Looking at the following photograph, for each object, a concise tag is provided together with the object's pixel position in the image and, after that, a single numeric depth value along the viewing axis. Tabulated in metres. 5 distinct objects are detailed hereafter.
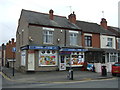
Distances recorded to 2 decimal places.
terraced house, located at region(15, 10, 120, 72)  21.05
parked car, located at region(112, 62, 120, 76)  17.41
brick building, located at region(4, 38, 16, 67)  40.45
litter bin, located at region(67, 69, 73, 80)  14.94
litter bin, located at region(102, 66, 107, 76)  17.53
